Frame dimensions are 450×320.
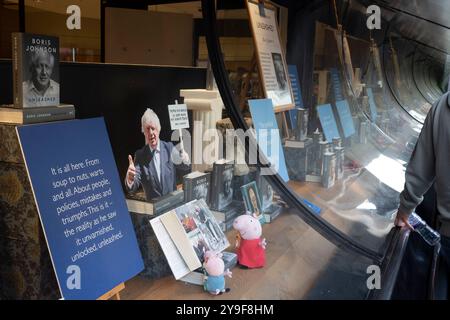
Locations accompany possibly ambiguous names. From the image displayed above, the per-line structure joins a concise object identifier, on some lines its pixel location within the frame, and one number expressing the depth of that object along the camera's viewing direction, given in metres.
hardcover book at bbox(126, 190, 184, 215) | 1.55
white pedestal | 2.08
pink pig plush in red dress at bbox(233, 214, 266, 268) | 1.69
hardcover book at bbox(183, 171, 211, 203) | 1.73
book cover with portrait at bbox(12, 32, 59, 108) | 1.13
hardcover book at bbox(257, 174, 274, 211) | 2.05
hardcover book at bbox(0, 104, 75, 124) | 1.14
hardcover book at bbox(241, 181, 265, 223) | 1.96
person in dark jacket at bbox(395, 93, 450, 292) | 1.64
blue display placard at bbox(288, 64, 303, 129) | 2.45
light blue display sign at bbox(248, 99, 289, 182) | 2.03
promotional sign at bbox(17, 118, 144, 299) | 1.14
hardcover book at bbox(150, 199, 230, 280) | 1.53
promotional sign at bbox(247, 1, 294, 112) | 2.14
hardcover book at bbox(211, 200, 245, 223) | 1.92
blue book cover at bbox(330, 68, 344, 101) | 2.48
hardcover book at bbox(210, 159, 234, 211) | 1.90
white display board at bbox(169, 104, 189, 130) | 1.76
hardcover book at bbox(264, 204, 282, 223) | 2.10
